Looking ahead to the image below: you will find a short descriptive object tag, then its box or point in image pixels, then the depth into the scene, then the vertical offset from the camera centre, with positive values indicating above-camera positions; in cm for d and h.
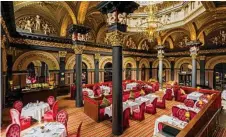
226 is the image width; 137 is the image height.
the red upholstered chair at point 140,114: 715 -226
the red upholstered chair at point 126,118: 611 -213
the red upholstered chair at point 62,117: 501 -167
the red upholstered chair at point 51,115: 632 -203
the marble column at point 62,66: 1238 +19
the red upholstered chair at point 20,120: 554 -208
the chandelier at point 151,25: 788 +232
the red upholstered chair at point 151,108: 816 -224
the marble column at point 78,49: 899 +120
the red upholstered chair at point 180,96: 1082 -213
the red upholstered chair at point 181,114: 547 -176
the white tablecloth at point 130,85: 1422 -168
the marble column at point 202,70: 1574 -28
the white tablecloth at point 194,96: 940 -184
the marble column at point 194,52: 1216 +133
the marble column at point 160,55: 1623 +142
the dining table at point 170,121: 491 -188
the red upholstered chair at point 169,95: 1161 -217
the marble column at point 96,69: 1494 -10
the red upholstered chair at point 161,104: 926 -231
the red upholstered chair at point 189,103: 720 -176
